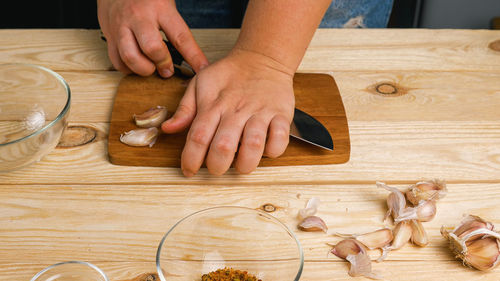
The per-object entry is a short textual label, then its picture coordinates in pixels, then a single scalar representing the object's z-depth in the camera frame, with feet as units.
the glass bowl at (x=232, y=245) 1.97
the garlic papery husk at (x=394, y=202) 2.28
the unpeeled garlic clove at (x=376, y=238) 2.16
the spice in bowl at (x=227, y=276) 1.96
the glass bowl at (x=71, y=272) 1.93
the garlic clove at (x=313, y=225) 2.20
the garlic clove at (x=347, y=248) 2.10
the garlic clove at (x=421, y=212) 2.23
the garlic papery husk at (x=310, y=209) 2.27
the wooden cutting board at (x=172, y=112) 2.53
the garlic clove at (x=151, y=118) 2.67
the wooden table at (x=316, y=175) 2.12
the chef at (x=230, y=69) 2.43
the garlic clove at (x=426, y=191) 2.32
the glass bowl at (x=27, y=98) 2.67
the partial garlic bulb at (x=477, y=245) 2.06
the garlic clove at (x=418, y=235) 2.16
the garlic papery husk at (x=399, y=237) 2.14
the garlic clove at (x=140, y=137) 2.56
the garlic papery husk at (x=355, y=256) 2.04
